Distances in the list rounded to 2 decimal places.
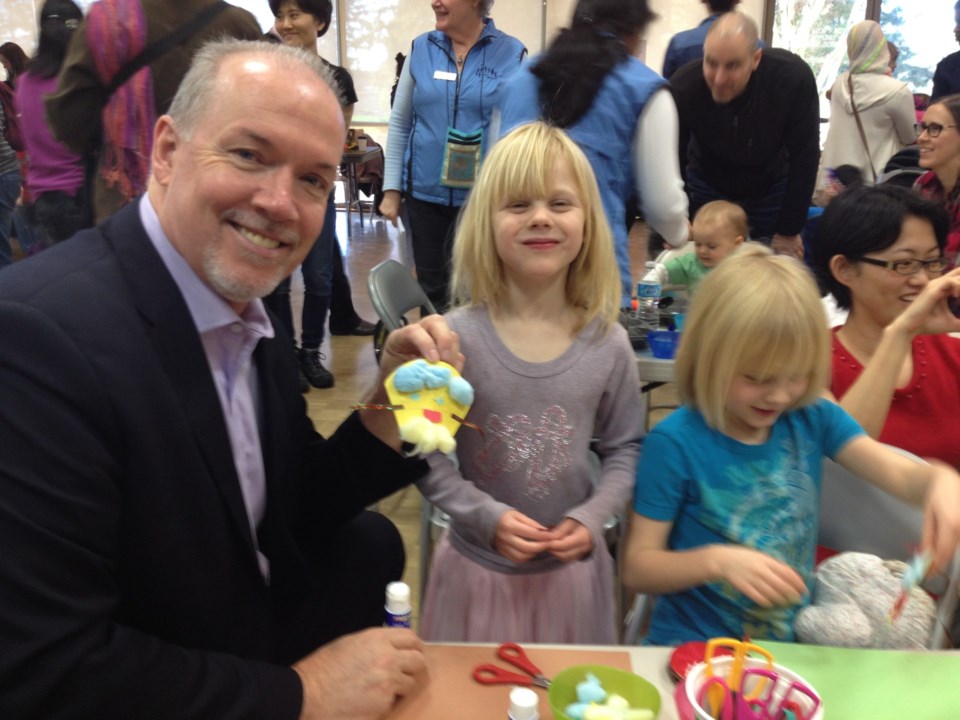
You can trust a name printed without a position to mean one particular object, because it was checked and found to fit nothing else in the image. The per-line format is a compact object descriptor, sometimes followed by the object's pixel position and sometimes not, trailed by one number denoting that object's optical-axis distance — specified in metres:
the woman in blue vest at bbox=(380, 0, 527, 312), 3.15
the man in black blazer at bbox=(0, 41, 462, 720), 0.81
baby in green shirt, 3.04
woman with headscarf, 4.32
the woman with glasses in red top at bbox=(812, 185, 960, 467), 1.70
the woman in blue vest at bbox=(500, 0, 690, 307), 2.19
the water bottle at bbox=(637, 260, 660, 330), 2.45
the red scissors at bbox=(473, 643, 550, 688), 0.93
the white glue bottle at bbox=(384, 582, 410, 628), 1.00
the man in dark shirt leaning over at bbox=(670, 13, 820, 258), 3.10
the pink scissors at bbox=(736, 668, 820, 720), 0.82
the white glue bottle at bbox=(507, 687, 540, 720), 0.83
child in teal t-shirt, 1.30
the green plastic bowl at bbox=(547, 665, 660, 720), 0.88
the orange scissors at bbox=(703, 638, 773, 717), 0.83
